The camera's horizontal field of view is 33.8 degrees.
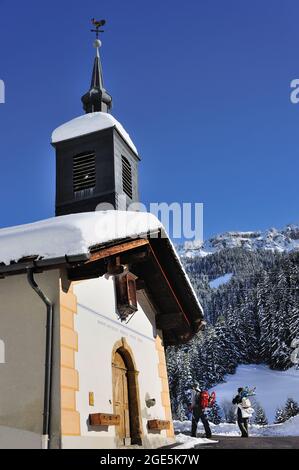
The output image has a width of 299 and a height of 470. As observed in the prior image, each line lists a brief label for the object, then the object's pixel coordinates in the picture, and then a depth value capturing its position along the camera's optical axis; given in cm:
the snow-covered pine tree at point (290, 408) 3964
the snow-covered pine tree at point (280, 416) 3843
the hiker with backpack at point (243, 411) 1416
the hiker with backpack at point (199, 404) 1315
